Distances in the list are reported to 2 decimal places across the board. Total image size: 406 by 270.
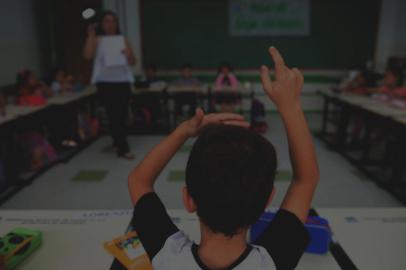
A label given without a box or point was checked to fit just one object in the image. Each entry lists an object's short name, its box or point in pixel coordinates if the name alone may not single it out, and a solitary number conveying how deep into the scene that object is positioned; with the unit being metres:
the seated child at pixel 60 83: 4.90
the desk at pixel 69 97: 4.15
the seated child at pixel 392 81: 4.27
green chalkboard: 6.58
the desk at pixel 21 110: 3.33
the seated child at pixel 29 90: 3.86
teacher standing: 3.77
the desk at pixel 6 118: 3.00
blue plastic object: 1.04
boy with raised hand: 0.61
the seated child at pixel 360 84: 4.83
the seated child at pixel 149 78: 5.51
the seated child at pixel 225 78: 5.74
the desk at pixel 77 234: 1.01
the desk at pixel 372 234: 1.02
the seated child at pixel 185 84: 5.66
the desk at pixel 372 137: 3.25
